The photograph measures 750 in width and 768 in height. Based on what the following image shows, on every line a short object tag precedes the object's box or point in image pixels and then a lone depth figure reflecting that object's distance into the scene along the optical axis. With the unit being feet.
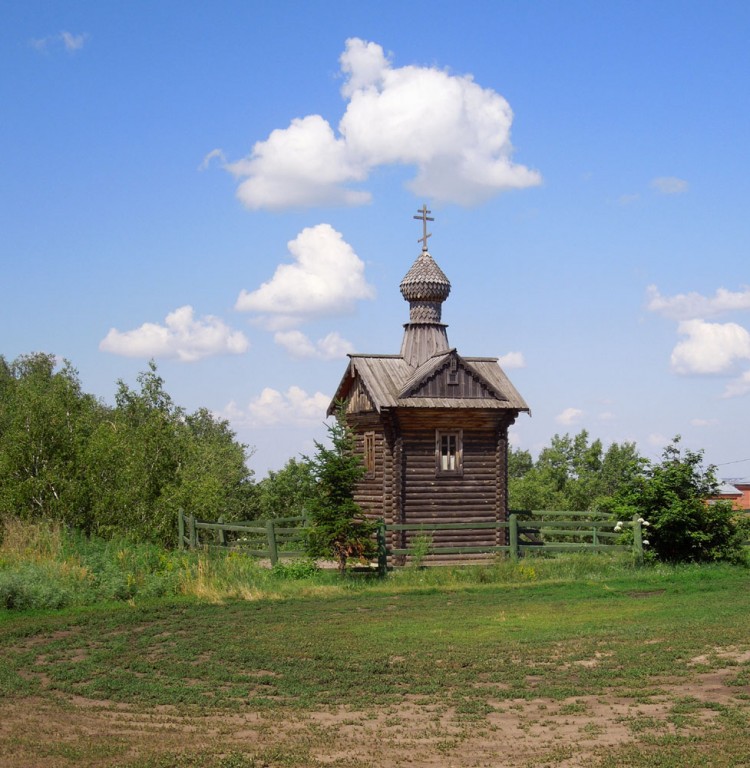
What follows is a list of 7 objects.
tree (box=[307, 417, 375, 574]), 83.41
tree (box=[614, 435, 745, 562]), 87.71
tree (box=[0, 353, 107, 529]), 109.70
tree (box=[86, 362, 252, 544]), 110.73
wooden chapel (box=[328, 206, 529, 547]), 100.07
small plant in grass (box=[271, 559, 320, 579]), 84.74
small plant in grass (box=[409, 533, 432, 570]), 85.29
